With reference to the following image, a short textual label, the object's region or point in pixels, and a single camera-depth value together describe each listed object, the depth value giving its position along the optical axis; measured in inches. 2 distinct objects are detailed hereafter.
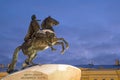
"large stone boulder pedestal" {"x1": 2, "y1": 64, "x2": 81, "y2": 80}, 555.2
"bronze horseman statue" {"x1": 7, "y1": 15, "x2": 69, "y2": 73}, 612.7
